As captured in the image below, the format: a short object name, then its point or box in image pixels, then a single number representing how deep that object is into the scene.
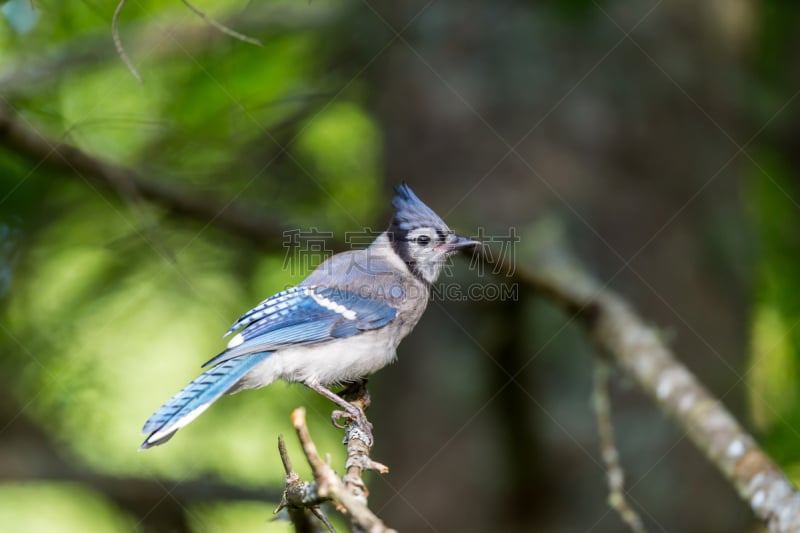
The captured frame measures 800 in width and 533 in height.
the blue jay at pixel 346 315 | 4.96
